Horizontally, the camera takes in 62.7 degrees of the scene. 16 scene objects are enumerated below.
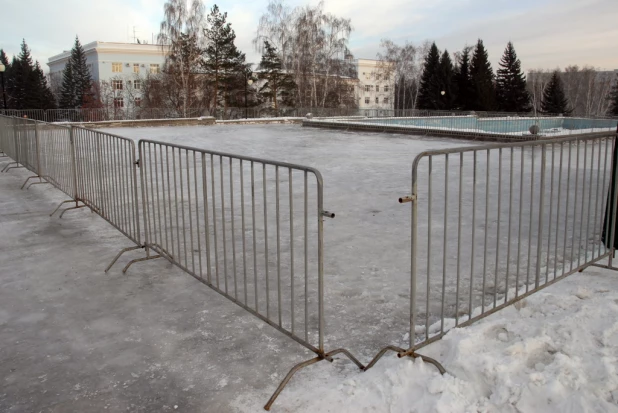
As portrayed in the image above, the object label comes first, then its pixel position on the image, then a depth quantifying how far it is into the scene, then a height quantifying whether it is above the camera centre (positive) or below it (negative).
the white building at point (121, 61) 73.62 +10.10
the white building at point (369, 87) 99.19 +7.58
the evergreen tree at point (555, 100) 56.81 +2.60
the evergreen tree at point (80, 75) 64.06 +6.88
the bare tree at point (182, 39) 45.44 +7.98
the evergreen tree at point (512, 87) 57.06 +4.14
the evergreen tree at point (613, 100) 57.23 +2.86
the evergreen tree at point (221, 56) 51.75 +7.32
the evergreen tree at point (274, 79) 54.47 +5.22
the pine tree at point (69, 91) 64.62 +4.82
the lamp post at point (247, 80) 48.85 +4.59
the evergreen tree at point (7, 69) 60.67 +8.09
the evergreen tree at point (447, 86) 56.97 +4.23
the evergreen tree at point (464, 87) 56.12 +4.07
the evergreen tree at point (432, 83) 57.16 +4.68
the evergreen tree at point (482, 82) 54.94 +4.53
